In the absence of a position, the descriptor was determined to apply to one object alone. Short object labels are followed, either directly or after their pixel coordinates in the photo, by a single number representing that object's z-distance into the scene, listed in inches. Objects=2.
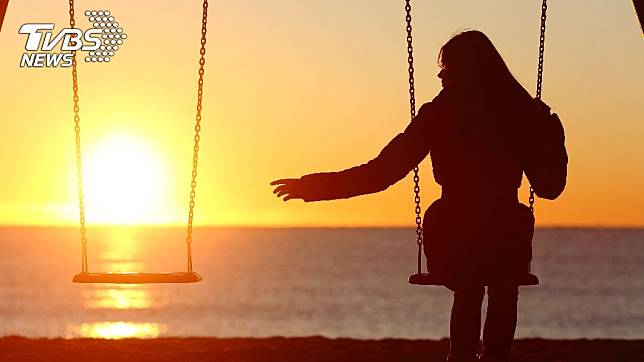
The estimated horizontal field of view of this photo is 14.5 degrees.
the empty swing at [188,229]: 640.0
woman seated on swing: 526.3
